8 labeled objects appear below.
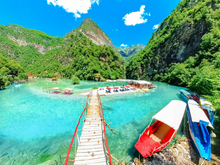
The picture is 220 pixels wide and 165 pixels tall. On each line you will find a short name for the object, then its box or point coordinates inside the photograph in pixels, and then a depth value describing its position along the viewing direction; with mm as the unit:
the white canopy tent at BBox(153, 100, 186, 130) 7777
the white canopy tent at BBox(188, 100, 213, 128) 8808
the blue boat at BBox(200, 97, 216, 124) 11258
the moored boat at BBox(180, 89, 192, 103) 20114
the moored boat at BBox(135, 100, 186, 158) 6961
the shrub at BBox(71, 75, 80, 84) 45600
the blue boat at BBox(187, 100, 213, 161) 6512
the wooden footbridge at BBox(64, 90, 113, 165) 4789
